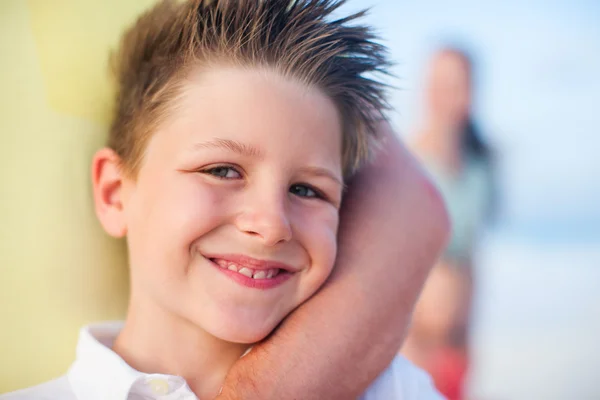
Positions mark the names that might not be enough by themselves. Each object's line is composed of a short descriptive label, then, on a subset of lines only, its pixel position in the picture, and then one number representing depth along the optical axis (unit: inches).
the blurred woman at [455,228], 62.3
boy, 30.5
